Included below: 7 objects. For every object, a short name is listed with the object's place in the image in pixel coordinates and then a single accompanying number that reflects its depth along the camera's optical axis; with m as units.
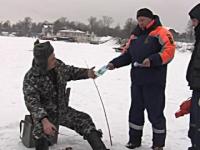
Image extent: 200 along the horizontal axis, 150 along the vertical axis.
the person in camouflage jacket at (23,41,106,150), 3.40
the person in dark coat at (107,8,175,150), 3.72
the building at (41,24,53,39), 61.49
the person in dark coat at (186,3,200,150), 3.39
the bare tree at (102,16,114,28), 89.06
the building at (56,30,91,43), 66.74
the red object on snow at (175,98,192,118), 3.72
